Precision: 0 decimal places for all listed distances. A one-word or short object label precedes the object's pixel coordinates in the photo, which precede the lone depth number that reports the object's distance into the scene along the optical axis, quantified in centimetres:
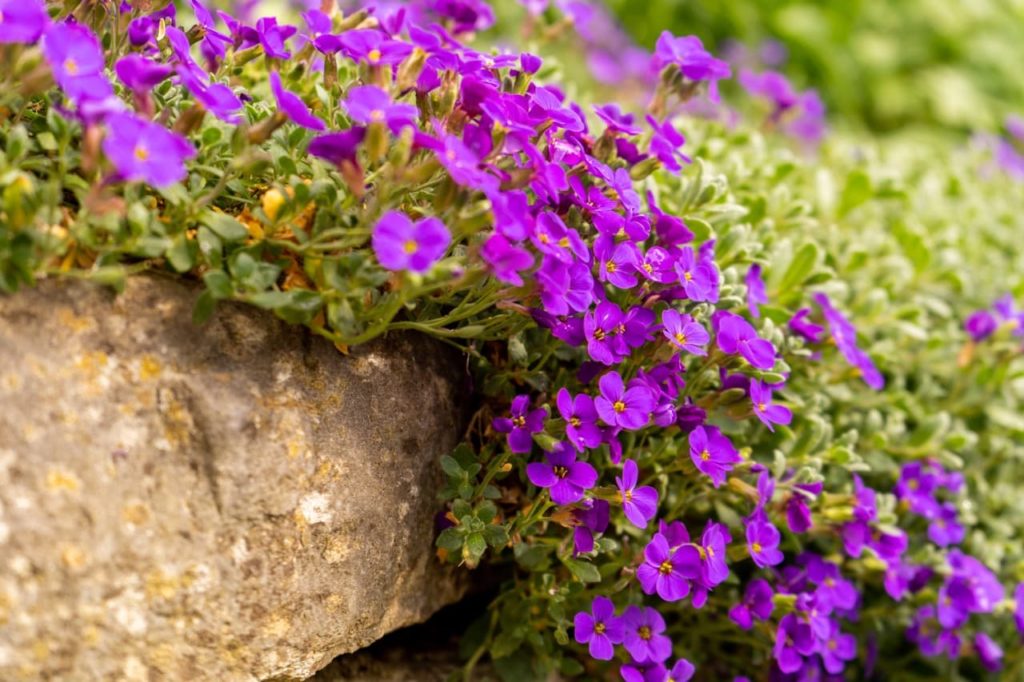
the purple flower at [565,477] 73
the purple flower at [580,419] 73
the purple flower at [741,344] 75
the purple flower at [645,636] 75
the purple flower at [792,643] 77
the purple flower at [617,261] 74
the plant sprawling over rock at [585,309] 70
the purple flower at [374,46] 72
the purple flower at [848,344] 80
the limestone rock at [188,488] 69
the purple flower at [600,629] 75
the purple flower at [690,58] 79
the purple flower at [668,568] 74
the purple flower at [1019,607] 82
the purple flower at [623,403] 73
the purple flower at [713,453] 75
